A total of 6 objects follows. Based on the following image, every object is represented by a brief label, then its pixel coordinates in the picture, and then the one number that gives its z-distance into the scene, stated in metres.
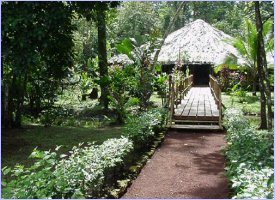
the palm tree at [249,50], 13.48
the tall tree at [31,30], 5.09
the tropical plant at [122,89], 8.71
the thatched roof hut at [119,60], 18.82
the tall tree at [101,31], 6.01
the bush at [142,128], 5.71
